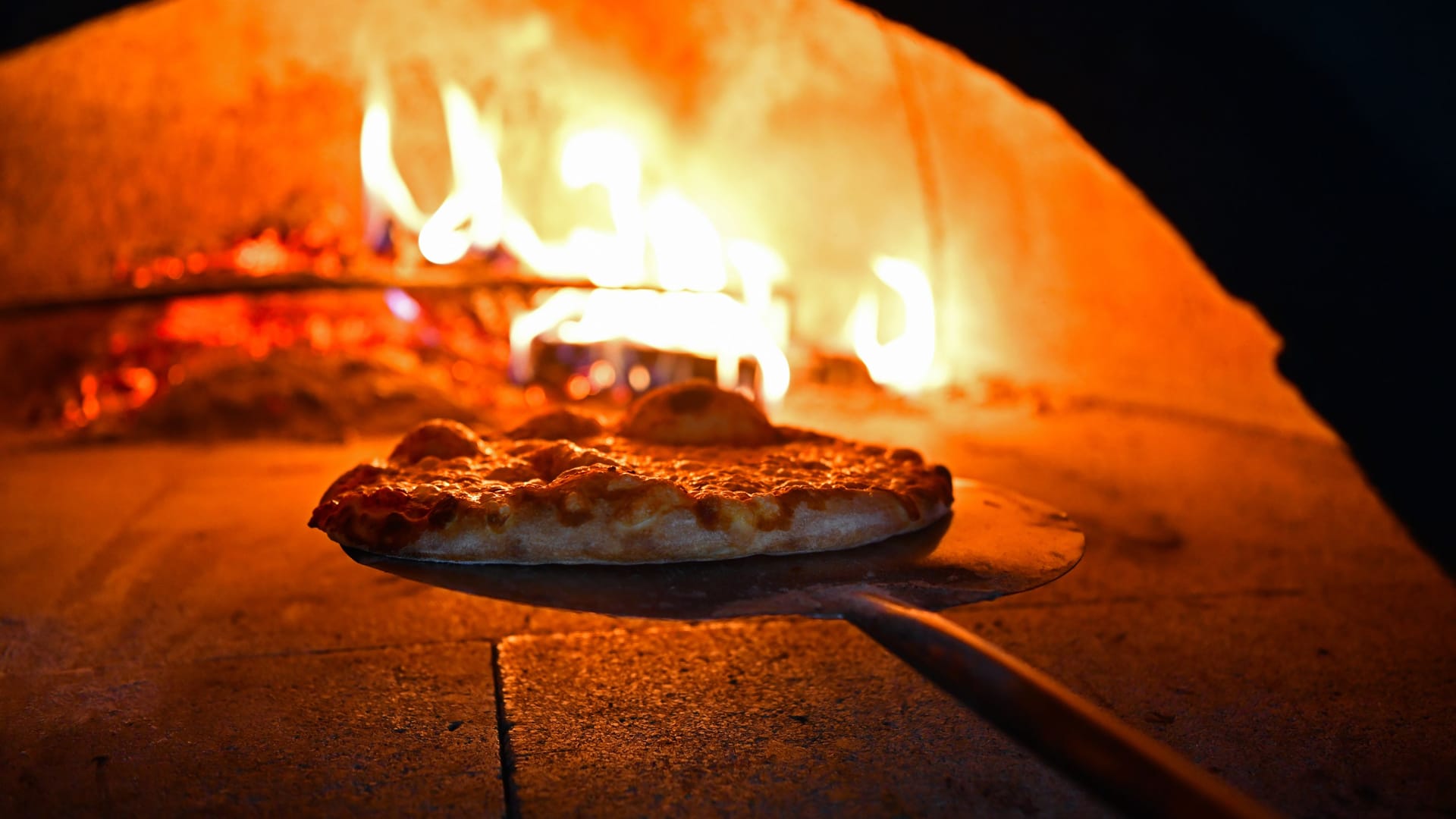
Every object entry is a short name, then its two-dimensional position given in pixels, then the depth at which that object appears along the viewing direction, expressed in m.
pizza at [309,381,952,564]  0.57
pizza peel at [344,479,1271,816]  0.40
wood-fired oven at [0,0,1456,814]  0.62
